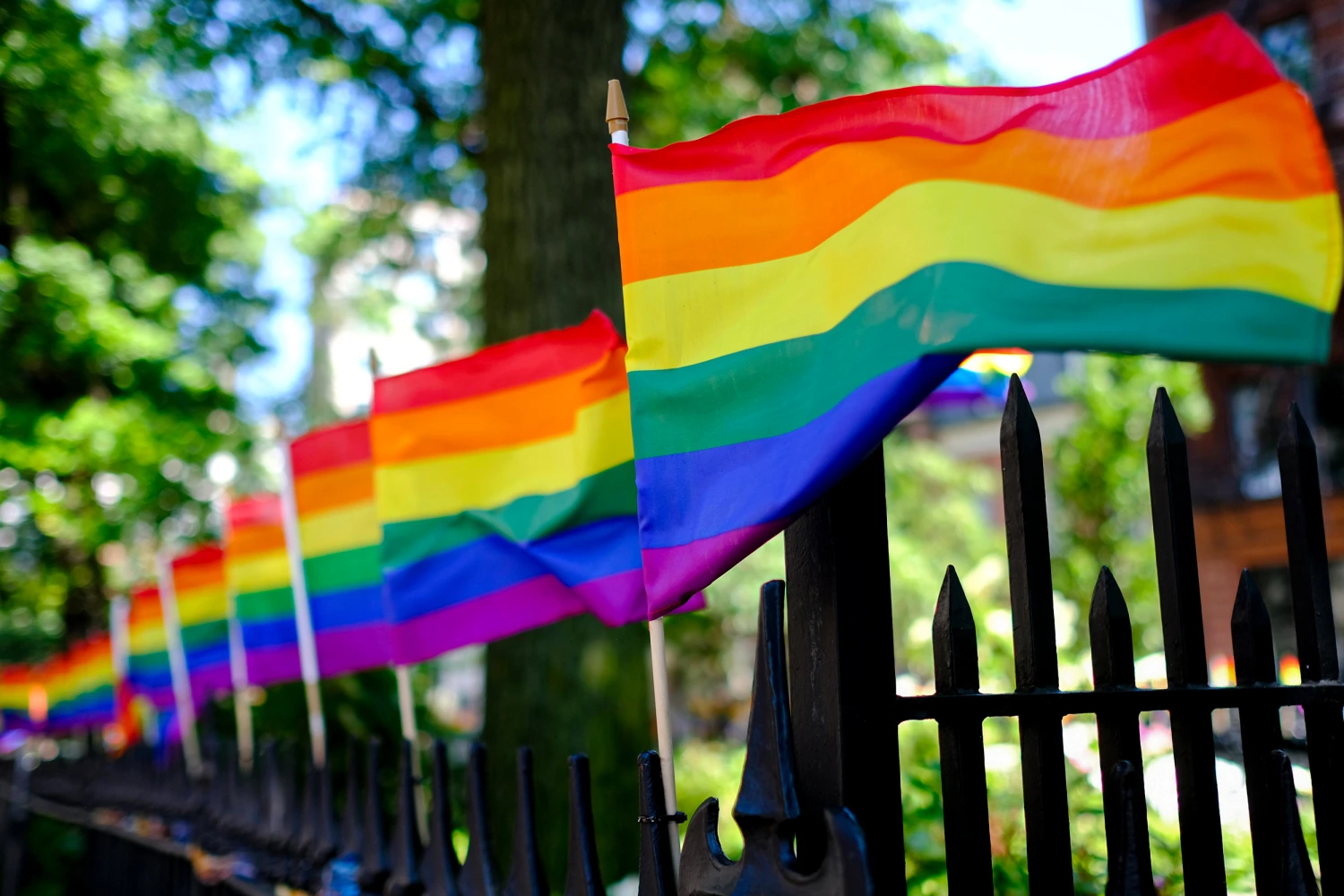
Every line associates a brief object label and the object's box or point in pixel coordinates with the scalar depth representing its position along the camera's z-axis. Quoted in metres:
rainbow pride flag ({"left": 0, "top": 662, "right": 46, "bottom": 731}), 12.58
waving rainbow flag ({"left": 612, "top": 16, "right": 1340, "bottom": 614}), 1.73
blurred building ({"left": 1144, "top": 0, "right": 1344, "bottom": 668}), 16.03
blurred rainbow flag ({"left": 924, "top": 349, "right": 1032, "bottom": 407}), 3.96
